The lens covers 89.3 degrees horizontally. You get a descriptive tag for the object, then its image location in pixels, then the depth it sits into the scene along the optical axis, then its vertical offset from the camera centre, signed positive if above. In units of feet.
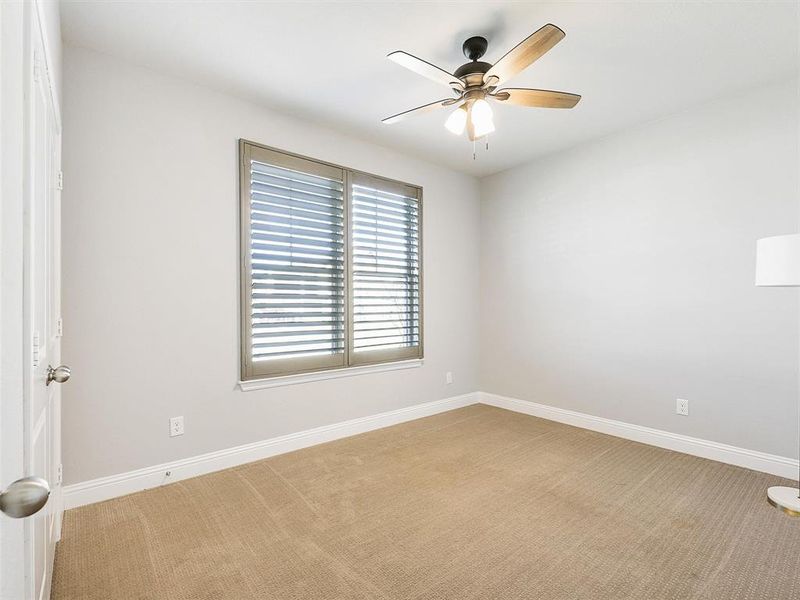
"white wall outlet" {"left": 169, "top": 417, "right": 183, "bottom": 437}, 8.82 -2.79
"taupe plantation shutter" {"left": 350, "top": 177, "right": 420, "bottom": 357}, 12.29 +1.02
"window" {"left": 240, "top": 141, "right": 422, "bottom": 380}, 10.09 +0.93
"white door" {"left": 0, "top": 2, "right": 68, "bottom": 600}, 2.00 -0.37
